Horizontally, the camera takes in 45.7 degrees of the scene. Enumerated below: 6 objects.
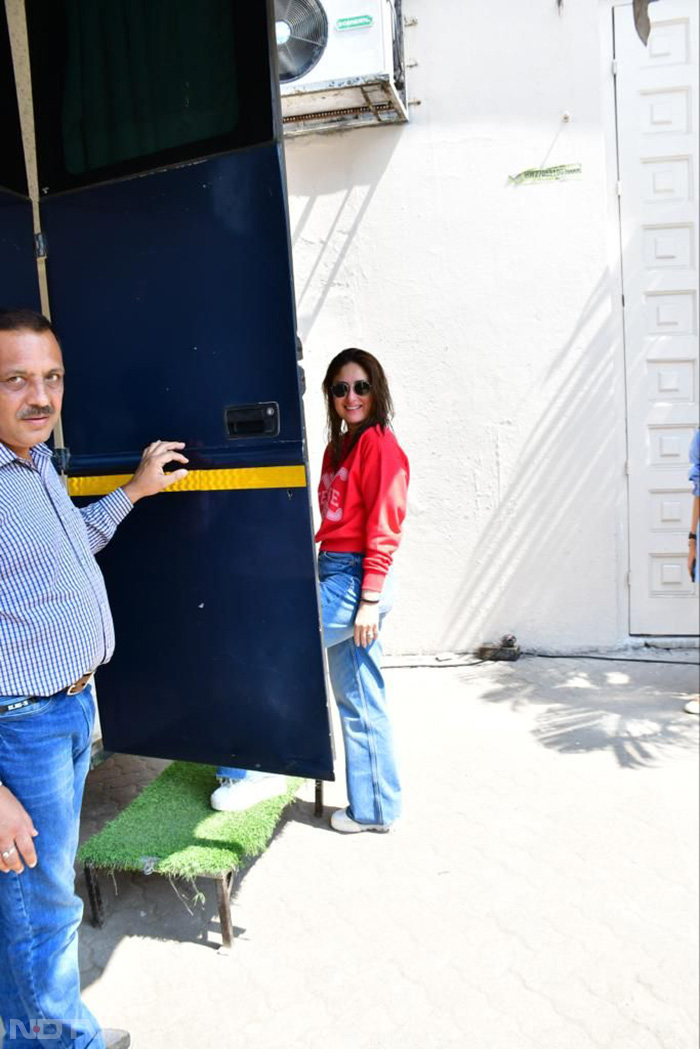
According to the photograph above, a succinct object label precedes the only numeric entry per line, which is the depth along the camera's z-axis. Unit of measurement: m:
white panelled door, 5.26
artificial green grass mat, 2.86
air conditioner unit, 4.92
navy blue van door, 2.42
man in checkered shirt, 1.90
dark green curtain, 2.41
